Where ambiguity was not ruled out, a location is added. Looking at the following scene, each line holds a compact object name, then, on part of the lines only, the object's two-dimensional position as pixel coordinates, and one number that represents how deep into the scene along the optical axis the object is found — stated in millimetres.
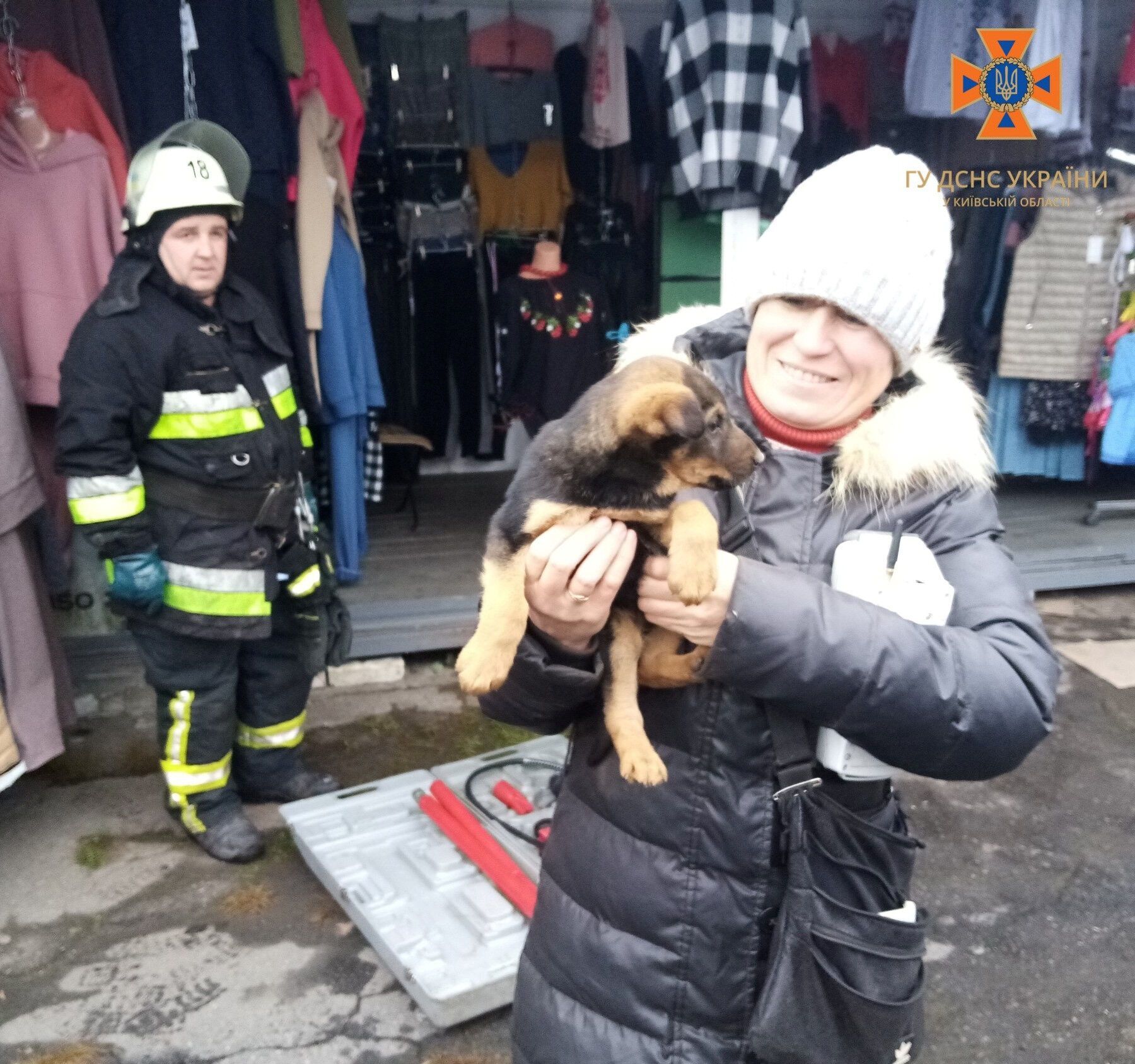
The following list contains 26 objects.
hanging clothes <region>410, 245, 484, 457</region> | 7285
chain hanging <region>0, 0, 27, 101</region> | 4281
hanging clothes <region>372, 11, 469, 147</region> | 6672
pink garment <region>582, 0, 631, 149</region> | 6781
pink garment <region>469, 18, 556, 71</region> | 6969
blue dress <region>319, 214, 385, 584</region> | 5410
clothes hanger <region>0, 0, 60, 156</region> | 4285
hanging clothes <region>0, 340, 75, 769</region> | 3893
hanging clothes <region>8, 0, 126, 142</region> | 4520
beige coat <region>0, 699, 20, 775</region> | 3865
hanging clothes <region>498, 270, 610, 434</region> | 7047
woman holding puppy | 1490
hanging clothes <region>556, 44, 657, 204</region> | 7023
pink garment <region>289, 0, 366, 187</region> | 5160
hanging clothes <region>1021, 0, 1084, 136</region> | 6180
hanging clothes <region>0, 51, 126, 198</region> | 4359
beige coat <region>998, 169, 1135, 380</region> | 6926
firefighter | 3545
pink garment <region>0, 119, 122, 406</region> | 4258
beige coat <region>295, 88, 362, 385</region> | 5121
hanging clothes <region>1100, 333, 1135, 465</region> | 6773
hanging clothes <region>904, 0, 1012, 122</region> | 6176
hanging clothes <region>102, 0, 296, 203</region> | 4461
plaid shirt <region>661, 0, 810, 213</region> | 5438
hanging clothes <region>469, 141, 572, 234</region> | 7332
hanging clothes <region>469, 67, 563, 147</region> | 6938
